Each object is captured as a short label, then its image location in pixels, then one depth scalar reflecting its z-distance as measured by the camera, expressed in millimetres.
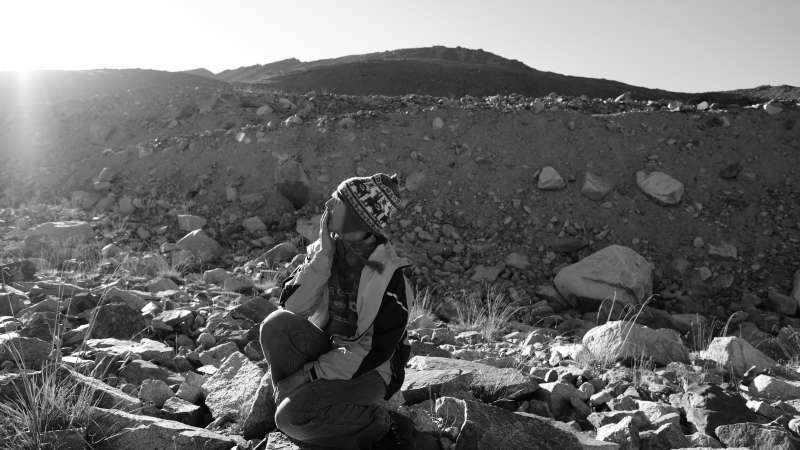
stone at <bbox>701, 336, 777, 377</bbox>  3996
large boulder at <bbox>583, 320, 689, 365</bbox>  4035
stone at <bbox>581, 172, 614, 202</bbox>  8086
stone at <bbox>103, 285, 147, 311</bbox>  4602
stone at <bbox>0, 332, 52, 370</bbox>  3039
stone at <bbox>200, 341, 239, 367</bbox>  3734
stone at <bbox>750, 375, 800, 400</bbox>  3443
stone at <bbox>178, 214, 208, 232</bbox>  7938
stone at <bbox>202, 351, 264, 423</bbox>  2971
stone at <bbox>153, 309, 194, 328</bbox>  4289
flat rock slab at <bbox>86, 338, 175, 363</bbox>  3521
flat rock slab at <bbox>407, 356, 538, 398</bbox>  3225
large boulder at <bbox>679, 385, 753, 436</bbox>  2969
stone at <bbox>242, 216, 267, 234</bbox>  7820
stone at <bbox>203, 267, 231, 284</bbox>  6121
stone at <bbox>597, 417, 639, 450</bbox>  2717
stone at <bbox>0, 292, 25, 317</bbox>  4211
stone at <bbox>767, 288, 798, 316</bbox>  6992
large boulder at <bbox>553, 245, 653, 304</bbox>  6715
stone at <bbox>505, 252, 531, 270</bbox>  7391
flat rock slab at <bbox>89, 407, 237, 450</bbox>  2557
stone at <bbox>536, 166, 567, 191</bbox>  8148
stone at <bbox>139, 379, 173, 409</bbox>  3064
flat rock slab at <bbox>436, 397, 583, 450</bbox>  2650
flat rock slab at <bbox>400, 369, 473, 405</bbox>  3152
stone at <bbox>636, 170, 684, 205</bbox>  8086
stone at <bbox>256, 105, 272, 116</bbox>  10609
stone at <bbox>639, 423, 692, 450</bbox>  2756
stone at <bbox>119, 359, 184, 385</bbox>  3316
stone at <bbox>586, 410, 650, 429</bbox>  2953
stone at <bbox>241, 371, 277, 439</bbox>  2818
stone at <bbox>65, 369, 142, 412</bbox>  2811
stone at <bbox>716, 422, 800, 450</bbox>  2688
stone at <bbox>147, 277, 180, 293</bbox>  5445
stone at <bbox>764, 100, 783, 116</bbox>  9320
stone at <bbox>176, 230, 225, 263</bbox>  7109
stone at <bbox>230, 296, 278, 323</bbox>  4355
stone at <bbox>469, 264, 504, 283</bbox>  7147
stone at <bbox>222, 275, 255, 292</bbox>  5715
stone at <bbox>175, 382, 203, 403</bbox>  3152
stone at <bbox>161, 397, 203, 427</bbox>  2955
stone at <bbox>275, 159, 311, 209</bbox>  8117
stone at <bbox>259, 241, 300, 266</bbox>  6828
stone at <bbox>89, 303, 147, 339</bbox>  3994
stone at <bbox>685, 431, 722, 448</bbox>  2809
